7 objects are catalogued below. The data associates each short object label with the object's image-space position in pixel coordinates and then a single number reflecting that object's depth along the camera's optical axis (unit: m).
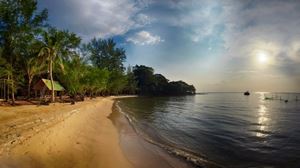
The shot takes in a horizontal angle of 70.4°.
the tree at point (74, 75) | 45.25
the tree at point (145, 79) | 144.75
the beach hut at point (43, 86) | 39.25
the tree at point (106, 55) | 98.62
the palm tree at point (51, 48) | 30.53
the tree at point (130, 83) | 126.68
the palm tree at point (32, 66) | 34.01
